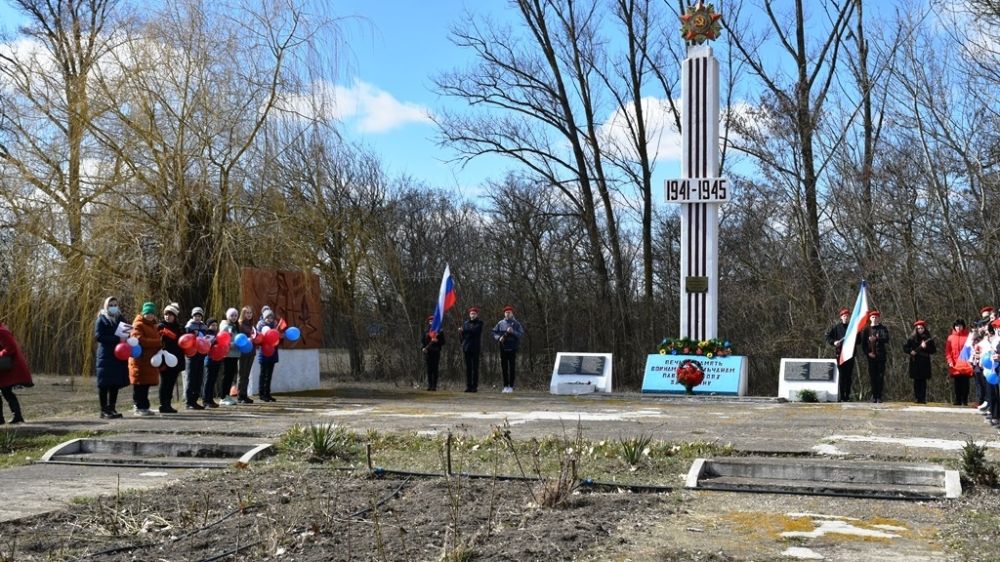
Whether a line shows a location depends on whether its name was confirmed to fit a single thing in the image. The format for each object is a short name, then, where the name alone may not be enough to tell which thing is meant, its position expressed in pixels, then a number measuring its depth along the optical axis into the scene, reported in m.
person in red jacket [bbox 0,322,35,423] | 14.86
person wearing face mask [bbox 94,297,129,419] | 15.06
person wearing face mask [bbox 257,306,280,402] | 17.61
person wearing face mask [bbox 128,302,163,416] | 15.45
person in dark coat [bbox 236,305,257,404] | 17.17
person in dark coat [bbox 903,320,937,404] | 19.41
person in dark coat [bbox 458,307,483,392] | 22.16
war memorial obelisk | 22.41
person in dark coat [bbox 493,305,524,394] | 22.19
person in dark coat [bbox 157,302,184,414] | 15.80
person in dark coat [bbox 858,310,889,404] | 19.56
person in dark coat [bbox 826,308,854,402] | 20.05
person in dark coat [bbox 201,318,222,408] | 16.68
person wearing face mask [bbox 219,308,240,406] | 16.86
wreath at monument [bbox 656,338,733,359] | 21.59
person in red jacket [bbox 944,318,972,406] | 18.11
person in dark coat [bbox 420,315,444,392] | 22.17
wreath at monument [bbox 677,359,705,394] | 20.81
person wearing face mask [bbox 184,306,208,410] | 16.53
